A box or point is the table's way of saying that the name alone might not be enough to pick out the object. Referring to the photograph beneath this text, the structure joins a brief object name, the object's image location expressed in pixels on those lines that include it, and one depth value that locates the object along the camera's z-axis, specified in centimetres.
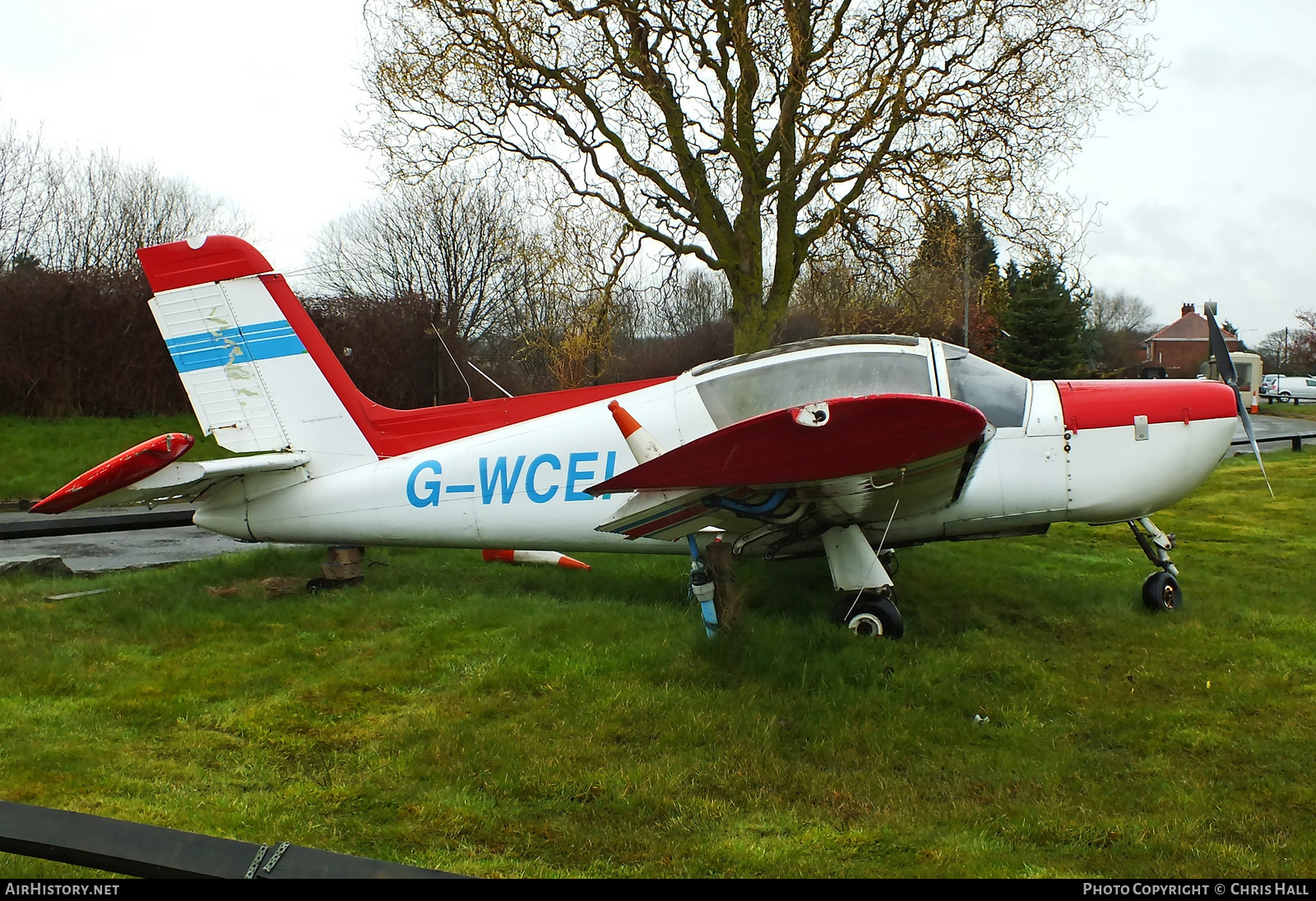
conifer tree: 2680
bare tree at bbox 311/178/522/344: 2894
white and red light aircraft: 498
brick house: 6103
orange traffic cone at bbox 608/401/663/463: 447
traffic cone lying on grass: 727
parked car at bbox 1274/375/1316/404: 4347
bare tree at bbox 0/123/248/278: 2216
